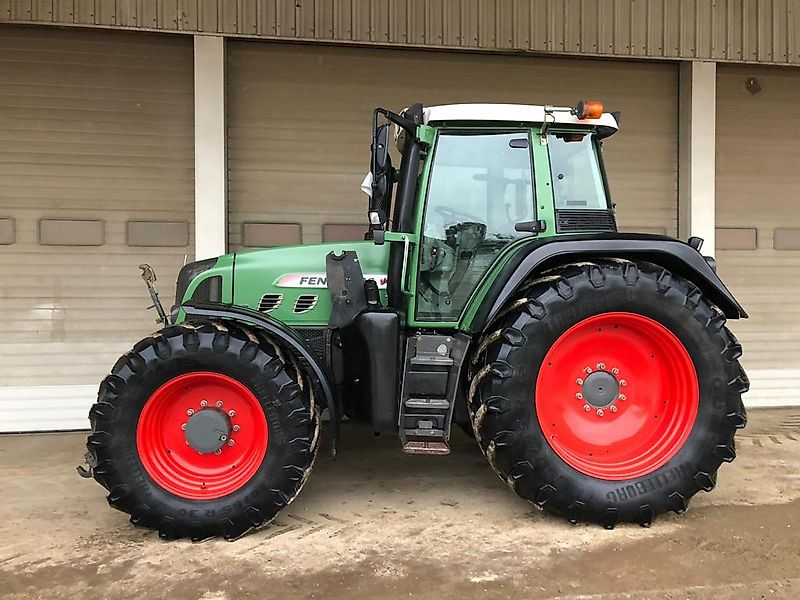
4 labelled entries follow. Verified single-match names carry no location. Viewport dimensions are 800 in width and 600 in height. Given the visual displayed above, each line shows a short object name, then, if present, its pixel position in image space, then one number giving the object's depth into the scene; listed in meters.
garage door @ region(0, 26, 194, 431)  5.29
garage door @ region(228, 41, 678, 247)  5.55
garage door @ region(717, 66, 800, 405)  6.16
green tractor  3.03
